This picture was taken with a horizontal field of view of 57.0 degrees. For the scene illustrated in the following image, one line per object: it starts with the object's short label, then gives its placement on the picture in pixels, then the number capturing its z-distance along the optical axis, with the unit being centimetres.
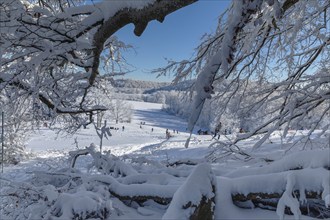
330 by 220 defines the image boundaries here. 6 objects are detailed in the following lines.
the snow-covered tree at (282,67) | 379
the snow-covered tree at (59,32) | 222
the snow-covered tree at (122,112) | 7449
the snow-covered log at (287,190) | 161
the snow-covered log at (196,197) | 199
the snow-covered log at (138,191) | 264
